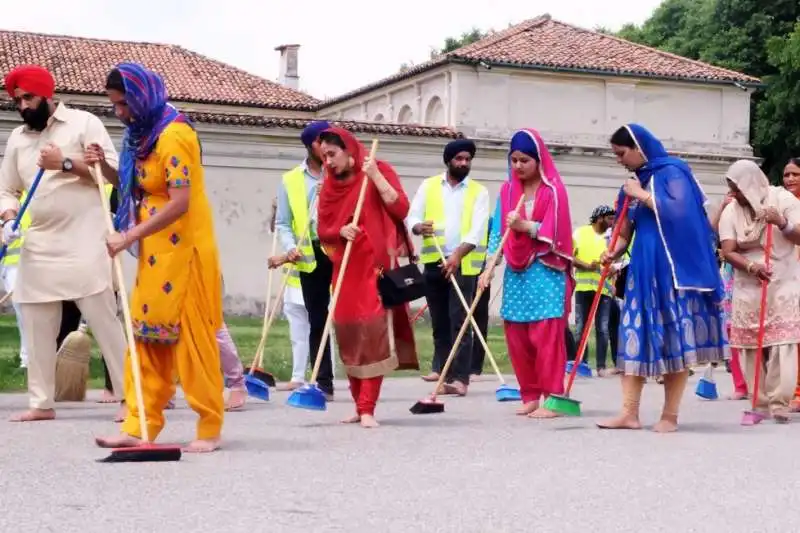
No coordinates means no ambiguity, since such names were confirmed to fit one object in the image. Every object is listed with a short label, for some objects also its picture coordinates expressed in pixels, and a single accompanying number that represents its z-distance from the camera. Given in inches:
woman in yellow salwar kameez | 321.4
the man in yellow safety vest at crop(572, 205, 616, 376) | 700.7
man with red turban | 402.6
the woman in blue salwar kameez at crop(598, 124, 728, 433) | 395.9
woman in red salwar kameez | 396.5
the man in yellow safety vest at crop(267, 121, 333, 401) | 492.1
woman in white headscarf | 443.5
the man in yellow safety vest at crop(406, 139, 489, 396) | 537.0
